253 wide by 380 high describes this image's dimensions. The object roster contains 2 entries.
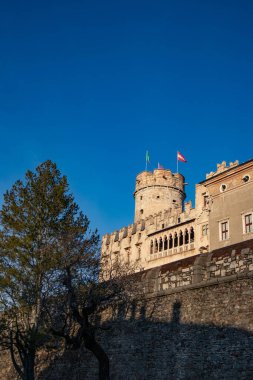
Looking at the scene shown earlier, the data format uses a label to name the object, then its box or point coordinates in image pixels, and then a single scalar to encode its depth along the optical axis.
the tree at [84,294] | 15.02
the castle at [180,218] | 40.03
